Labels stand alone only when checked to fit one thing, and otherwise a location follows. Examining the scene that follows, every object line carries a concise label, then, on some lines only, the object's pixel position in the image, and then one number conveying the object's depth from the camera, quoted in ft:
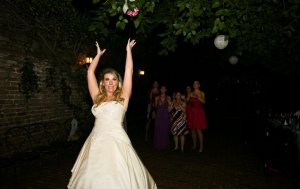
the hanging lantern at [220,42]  22.88
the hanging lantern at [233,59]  45.21
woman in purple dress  26.48
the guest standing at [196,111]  25.38
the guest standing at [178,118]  25.67
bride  8.99
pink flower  11.49
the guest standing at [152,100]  30.07
